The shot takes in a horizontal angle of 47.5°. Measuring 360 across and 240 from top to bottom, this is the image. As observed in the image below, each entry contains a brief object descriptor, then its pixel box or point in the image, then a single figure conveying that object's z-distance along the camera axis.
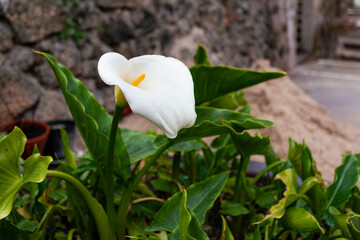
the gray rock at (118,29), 2.08
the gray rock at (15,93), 1.66
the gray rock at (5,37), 1.62
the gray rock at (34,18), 1.65
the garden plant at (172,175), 0.59
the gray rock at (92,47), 1.99
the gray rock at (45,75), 1.80
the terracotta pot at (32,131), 1.50
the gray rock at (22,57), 1.68
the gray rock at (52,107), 1.83
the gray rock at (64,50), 1.80
